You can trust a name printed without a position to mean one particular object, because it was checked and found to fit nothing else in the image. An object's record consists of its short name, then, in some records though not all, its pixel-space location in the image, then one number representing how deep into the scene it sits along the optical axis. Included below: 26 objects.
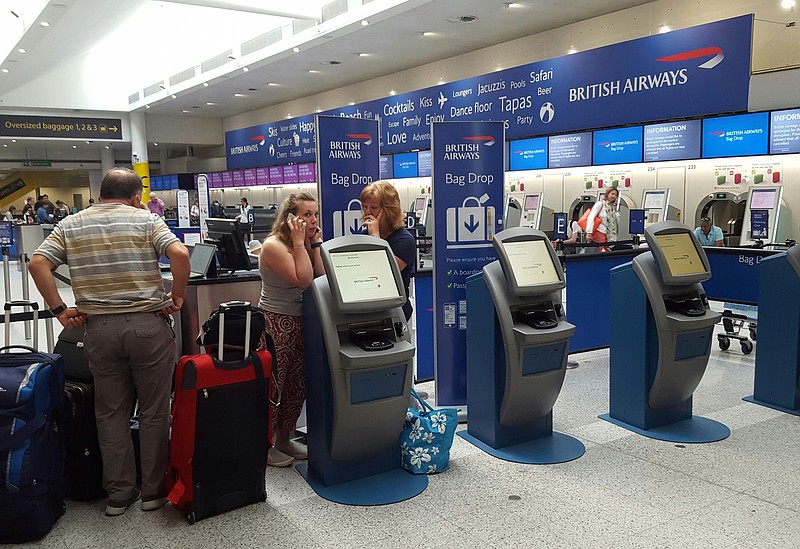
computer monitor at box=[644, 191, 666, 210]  8.59
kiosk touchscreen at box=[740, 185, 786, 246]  7.54
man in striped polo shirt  2.93
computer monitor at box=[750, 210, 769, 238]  7.55
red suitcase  2.85
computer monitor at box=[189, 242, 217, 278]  4.34
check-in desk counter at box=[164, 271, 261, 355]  4.28
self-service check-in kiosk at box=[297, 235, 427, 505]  3.06
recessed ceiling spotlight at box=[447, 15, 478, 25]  9.38
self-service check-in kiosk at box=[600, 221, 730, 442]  3.80
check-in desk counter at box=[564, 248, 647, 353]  5.79
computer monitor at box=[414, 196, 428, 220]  12.70
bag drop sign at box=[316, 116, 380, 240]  4.54
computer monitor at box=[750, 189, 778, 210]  7.61
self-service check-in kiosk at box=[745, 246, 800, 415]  4.18
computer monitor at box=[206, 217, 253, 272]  4.61
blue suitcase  2.66
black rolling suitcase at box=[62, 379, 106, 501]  3.10
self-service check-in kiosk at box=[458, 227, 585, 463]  3.51
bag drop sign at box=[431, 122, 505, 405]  4.17
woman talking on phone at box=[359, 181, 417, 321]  3.95
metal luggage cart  5.75
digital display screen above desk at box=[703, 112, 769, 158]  7.52
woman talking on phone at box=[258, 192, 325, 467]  3.39
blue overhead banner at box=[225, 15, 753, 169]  7.29
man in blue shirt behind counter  7.82
